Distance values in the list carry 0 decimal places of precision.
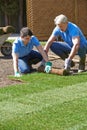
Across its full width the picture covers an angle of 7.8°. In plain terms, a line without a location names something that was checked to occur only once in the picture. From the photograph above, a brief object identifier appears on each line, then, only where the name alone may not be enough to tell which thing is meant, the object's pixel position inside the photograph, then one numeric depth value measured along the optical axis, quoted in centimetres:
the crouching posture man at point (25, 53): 1227
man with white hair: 1230
